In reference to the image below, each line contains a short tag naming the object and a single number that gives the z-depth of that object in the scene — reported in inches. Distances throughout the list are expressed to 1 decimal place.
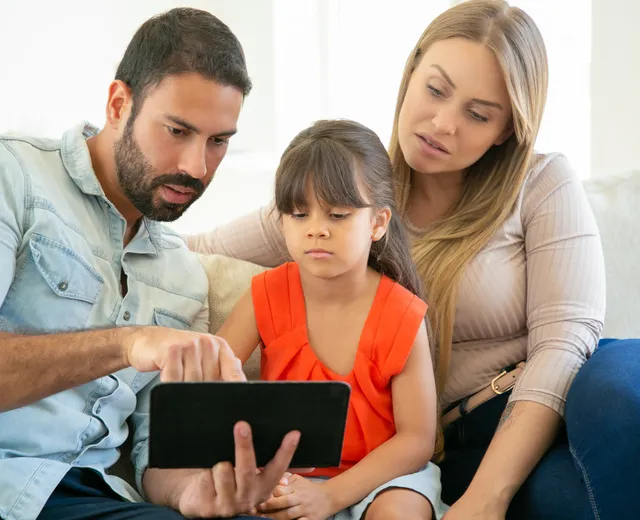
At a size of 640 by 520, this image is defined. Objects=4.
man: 54.0
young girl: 62.4
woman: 70.7
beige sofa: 85.0
